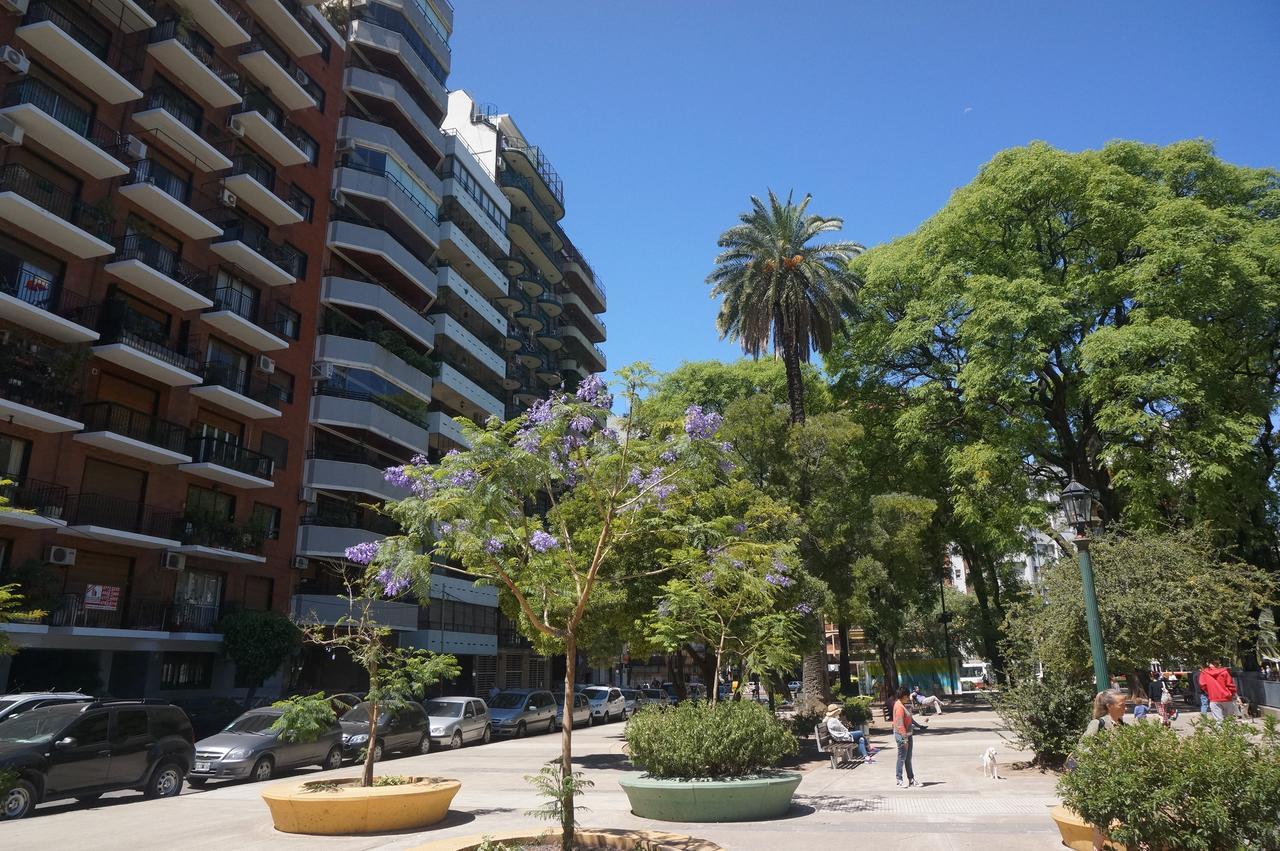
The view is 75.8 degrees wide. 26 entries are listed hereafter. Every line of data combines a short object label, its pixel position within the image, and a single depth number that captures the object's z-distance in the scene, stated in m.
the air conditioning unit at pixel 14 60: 22.53
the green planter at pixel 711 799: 11.09
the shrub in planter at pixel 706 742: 11.43
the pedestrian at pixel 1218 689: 17.75
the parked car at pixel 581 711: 37.44
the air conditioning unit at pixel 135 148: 26.33
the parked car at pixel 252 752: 16.75
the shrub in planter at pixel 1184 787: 6.60
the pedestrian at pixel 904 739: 14.91
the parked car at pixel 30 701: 14.98
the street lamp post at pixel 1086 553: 10.96
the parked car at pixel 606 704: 41.25
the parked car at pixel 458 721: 25.53
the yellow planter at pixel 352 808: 10.65
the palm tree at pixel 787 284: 29.66
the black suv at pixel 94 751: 12.56
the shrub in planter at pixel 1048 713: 14.77
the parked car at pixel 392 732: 21.29
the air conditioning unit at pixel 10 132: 22.52
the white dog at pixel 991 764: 15.31
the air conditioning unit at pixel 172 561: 26.41
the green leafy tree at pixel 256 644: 27.00
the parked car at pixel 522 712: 31.12
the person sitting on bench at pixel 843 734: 18.84
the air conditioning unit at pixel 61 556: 22.83
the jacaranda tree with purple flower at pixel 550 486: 9.63
